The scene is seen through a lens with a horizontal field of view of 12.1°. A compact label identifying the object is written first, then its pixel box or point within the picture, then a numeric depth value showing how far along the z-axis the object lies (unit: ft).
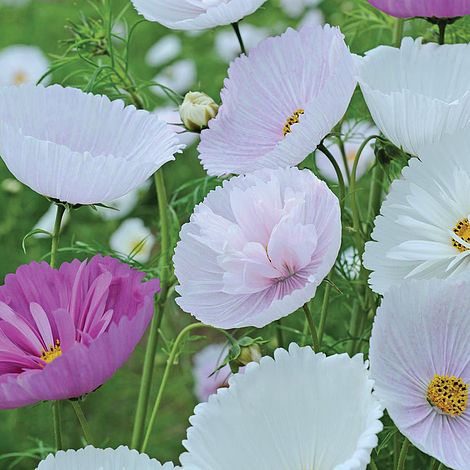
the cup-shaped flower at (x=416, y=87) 3.01
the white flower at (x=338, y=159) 4.35
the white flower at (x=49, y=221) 5.77
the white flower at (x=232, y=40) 8.79
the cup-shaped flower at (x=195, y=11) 3.27
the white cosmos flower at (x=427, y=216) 2.97
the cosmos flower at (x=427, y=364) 2.86
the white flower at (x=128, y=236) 6.38
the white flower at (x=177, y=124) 4.53
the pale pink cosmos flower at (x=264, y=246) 2.95
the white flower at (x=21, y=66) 8.21
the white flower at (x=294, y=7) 9.25
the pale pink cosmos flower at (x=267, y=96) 3.18
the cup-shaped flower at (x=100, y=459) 2.92
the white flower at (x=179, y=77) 8.63
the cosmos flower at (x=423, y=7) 3.19
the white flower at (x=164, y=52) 9.52
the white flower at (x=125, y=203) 6.44
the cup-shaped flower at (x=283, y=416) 2.84
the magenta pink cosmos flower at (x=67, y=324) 2.90
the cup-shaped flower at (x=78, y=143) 3.06
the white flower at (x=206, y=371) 4.97
